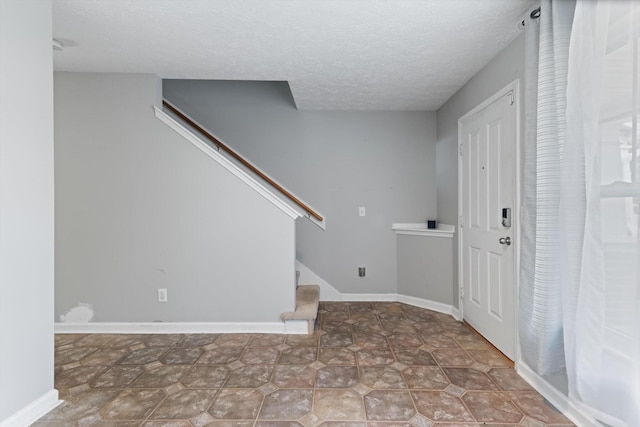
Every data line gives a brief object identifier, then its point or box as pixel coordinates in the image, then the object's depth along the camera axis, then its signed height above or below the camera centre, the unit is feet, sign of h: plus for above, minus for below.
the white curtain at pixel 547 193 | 4.88 +0.31
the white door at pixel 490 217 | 7.06 -0.15
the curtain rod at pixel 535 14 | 5.51 +3.60
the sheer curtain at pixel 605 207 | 3.80 +0.06
